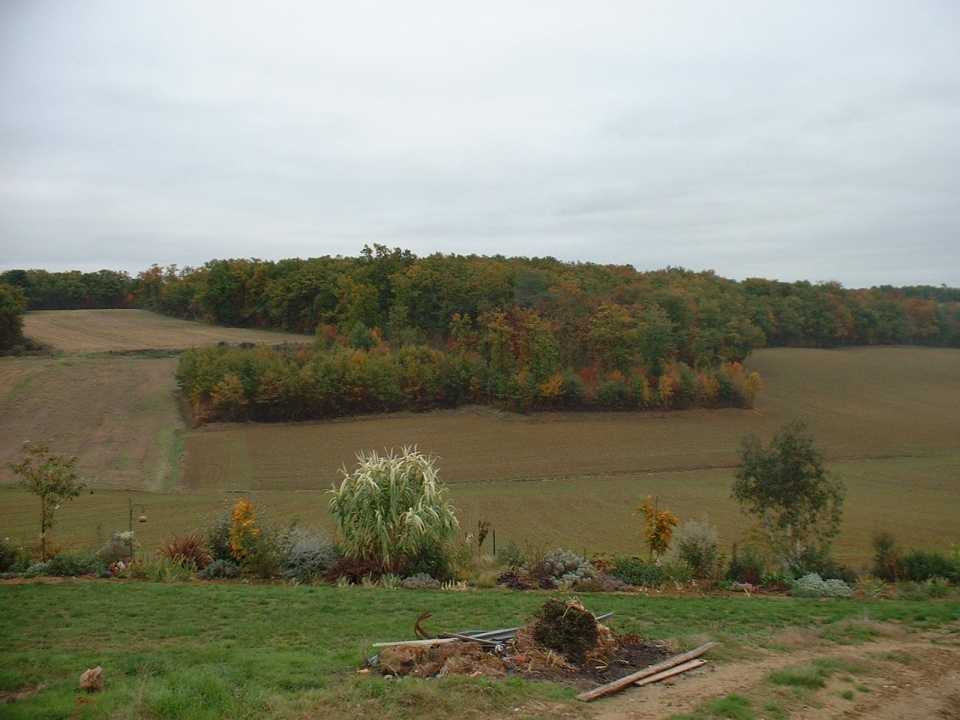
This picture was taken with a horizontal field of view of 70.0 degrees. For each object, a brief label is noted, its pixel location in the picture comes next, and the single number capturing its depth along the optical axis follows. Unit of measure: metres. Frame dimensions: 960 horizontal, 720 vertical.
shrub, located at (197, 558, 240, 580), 13.91
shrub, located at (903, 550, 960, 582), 14.90
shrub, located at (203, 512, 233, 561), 15.03
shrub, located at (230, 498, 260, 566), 14.30
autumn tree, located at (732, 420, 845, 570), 17.77
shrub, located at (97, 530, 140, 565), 14.59
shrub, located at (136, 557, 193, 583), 13.48
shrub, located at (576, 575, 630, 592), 13.66
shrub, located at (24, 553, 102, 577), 13.57
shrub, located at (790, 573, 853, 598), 13.35
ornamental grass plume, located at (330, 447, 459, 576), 14.39
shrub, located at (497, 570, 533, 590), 13.66
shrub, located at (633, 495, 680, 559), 17.02
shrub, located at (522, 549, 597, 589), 13.90
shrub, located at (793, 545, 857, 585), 15.05
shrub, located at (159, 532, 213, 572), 14.43
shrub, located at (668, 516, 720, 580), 15.35
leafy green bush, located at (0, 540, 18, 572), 14.02
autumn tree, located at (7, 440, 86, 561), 15.68
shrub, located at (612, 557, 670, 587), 14.45
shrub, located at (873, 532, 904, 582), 15.27
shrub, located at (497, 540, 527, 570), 15.68
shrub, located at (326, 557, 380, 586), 13.79
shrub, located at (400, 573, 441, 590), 13.34
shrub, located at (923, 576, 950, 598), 13.23
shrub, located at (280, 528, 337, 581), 13.95
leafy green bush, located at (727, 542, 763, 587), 14.60
